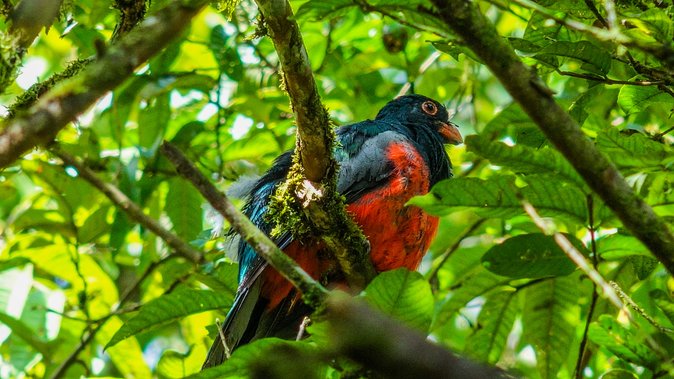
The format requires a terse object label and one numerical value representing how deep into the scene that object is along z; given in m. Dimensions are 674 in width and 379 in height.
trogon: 9.78
